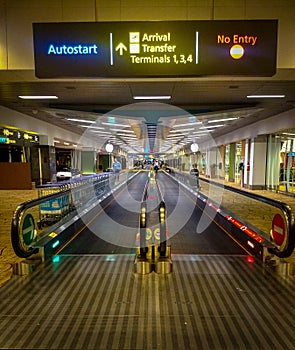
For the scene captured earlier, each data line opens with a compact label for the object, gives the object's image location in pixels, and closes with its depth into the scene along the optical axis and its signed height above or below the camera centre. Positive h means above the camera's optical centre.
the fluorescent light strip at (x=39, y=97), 7.45 +1.86
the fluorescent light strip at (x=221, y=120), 11.60 +1.77
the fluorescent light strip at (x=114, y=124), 12.88 +1.72
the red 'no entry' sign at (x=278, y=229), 3.53 -1.11
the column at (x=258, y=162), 13.48 -0.35
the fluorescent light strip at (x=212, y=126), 14.08 +1.77
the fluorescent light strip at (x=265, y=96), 7.31 +1.79
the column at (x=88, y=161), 26.78 -0.50
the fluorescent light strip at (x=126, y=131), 16.02 +1.71
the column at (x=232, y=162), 19.91 -0.50
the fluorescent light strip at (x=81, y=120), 12.52 +1.89
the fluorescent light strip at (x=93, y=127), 15.27 +1.89
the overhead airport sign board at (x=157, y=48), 3.49 +1.57
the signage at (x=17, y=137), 11.10 +1.01
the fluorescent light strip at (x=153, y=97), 7.34 +1.78
